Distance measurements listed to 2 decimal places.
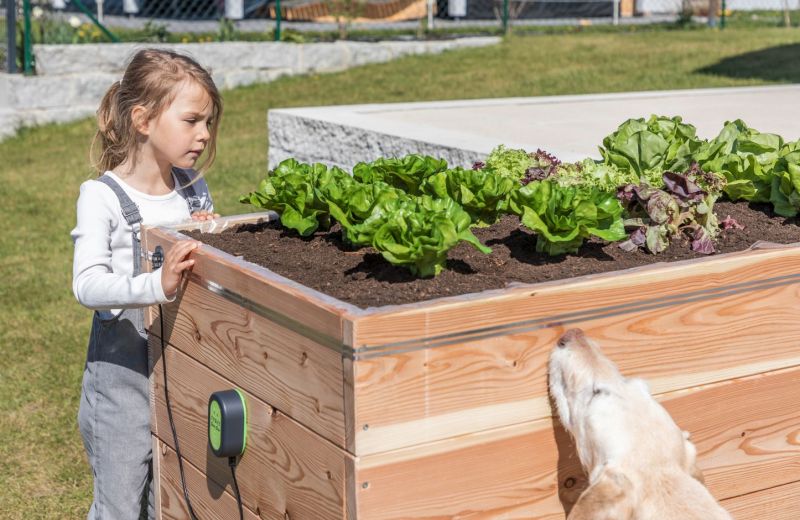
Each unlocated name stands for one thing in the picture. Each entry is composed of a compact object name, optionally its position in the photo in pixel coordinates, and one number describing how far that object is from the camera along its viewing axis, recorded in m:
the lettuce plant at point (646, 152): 3.67
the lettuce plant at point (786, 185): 3.49
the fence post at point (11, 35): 11.91
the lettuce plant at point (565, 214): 2.90
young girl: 3.48
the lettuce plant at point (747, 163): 3.72
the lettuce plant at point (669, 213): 3.16
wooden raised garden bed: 2.40
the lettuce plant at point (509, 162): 3.78
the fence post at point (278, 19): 14.47
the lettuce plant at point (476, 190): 3.30
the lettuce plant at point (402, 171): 3.57
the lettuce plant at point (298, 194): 3.31
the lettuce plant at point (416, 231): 2.66
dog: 2.44
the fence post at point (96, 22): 13.11
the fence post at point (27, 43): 12.09
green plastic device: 2.84
